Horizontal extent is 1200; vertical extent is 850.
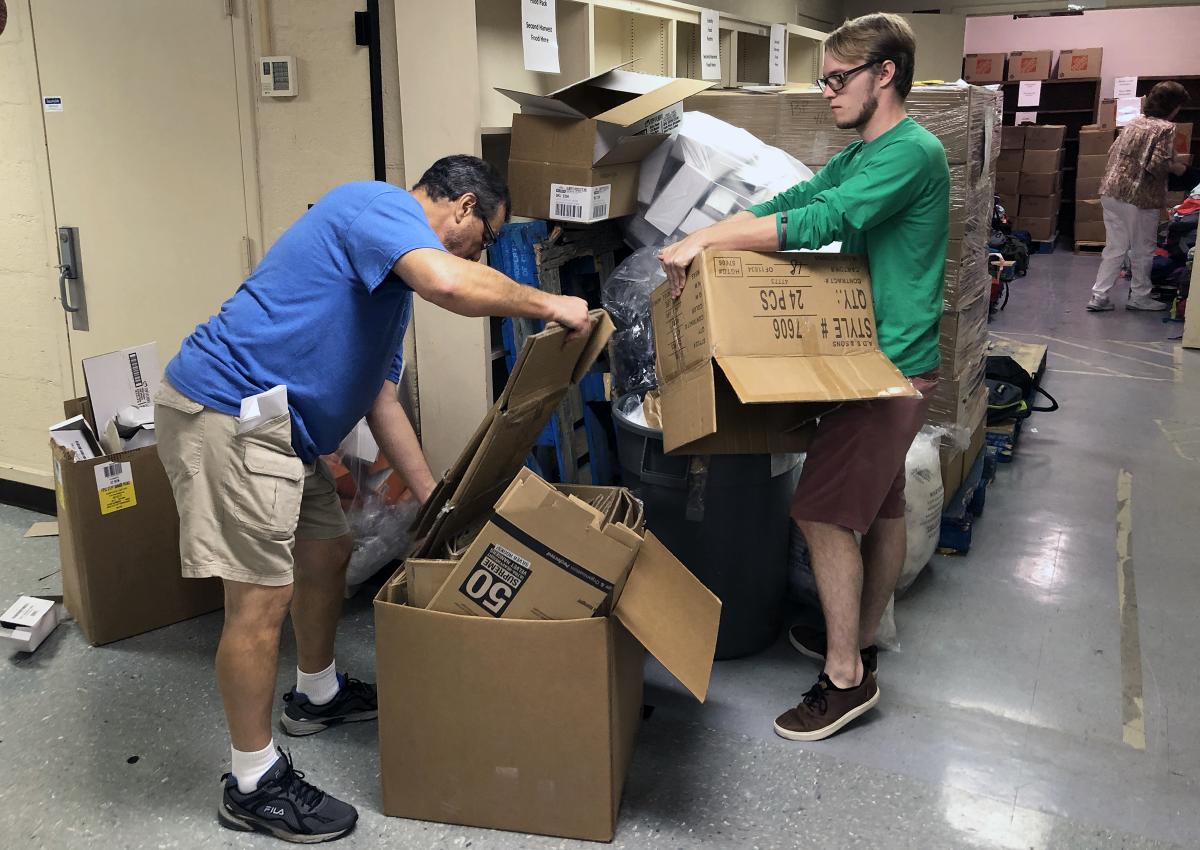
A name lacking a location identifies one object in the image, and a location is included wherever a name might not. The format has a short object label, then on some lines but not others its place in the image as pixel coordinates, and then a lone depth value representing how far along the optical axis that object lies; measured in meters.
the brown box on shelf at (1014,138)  10.09
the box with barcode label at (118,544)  2.62
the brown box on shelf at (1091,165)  10.04
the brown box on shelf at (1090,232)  10.12
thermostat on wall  2.79
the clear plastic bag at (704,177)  2.85
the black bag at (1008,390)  4.25
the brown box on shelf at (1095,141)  10.02
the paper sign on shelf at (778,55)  4.62
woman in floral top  7.07
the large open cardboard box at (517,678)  1.84
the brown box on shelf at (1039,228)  10.15
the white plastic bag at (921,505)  2.82
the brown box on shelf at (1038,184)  9.98
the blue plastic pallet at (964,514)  3.29
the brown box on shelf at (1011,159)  10.09
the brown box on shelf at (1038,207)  10.09
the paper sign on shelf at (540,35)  2.66
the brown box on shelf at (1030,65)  10.65
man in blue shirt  1.80
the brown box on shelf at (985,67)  10.77
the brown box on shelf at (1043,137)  9.98
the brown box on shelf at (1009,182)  10.13
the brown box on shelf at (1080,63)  10.48
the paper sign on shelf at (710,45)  3.85
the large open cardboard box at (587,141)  2.65
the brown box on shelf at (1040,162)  9.94
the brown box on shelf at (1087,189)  10.09
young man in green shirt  2.08
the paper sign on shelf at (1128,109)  8.94
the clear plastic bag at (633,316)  2.84
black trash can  2.46
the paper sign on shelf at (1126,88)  9.21
